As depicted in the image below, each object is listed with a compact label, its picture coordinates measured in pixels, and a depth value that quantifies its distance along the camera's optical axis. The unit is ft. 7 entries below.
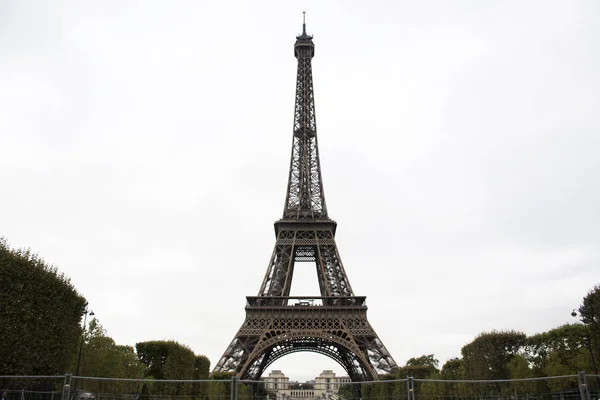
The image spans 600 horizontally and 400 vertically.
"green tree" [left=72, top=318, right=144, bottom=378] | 119.96
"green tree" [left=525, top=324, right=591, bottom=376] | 130.21
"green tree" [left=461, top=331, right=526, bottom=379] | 118.01
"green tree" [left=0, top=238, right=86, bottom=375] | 67.26
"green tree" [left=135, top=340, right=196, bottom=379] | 120.16
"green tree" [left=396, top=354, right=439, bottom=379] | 135.74
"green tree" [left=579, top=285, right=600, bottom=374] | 84.48
